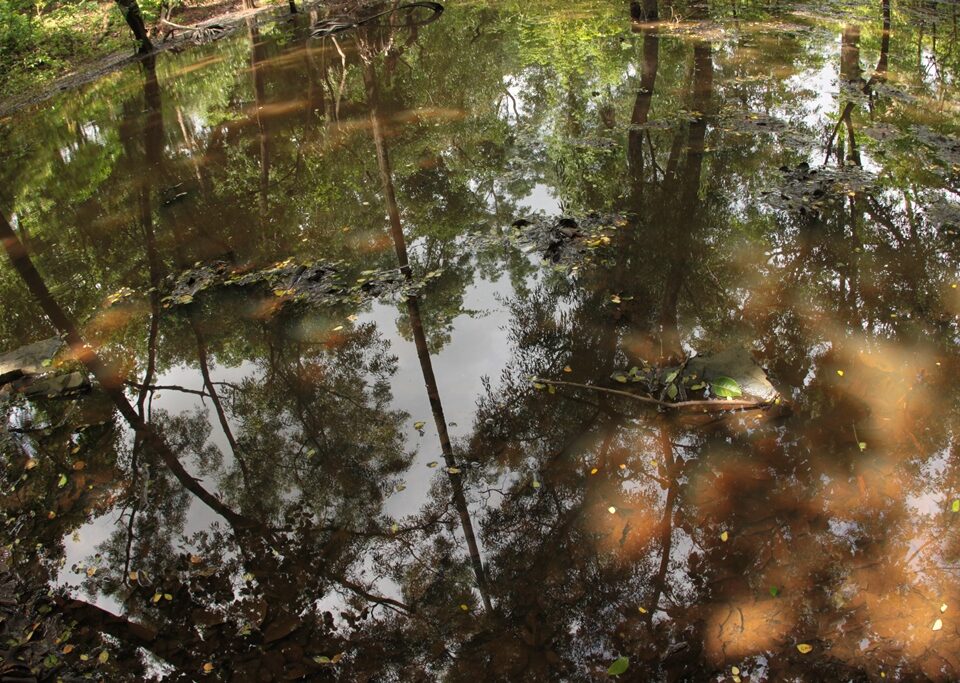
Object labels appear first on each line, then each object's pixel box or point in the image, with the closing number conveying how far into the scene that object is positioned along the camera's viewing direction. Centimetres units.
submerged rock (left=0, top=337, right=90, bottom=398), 589
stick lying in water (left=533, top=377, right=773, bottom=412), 465
